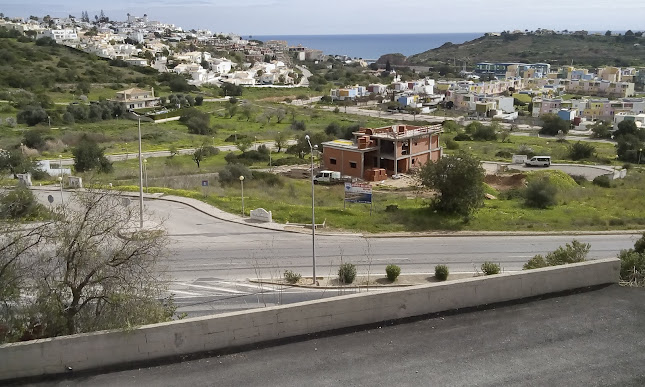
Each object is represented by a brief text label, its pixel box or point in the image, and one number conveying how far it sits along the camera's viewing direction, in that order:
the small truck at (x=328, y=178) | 47.97
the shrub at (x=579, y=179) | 50.11
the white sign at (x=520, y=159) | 59.72
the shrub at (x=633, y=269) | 14.78
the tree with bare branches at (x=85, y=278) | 11.25
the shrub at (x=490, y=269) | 21.25
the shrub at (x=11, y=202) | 12.18
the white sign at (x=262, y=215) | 30.56
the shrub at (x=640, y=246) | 18.35
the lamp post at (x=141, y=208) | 25.66
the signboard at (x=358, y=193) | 33.16
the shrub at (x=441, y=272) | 22.45
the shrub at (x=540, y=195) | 36.69
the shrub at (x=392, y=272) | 22.22
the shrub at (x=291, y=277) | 21.75
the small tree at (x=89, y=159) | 43.50
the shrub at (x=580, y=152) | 66.25
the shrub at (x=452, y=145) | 68.25
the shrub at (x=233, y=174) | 42.91
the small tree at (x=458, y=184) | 32.22
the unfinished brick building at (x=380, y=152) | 49.78
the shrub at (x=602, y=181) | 47.58
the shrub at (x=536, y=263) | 18.47
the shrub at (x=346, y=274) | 21.81
